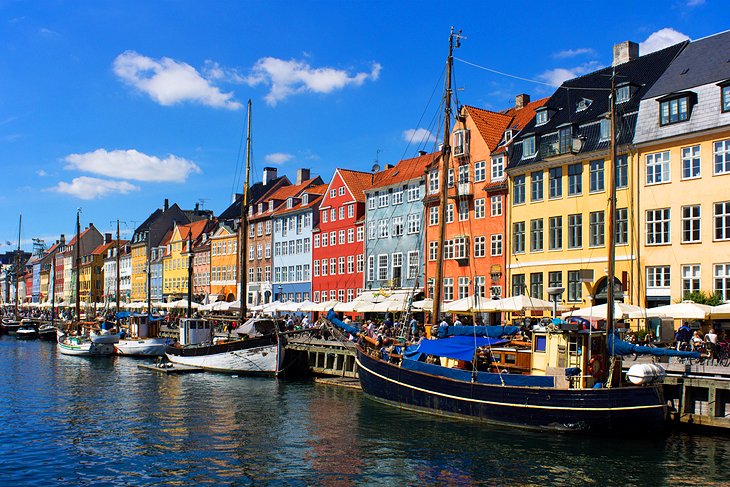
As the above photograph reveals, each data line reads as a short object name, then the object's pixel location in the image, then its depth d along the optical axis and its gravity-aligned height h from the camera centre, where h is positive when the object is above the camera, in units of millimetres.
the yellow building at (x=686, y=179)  38469 +5818
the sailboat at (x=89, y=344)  61562 -4679
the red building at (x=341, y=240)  68125 +4490
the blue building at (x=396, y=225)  60281 +5233
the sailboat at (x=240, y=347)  45122 -3750
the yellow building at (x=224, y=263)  90312 +2960
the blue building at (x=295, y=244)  76750 +4640
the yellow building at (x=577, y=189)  43375 +6105
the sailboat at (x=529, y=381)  24125 -3274
